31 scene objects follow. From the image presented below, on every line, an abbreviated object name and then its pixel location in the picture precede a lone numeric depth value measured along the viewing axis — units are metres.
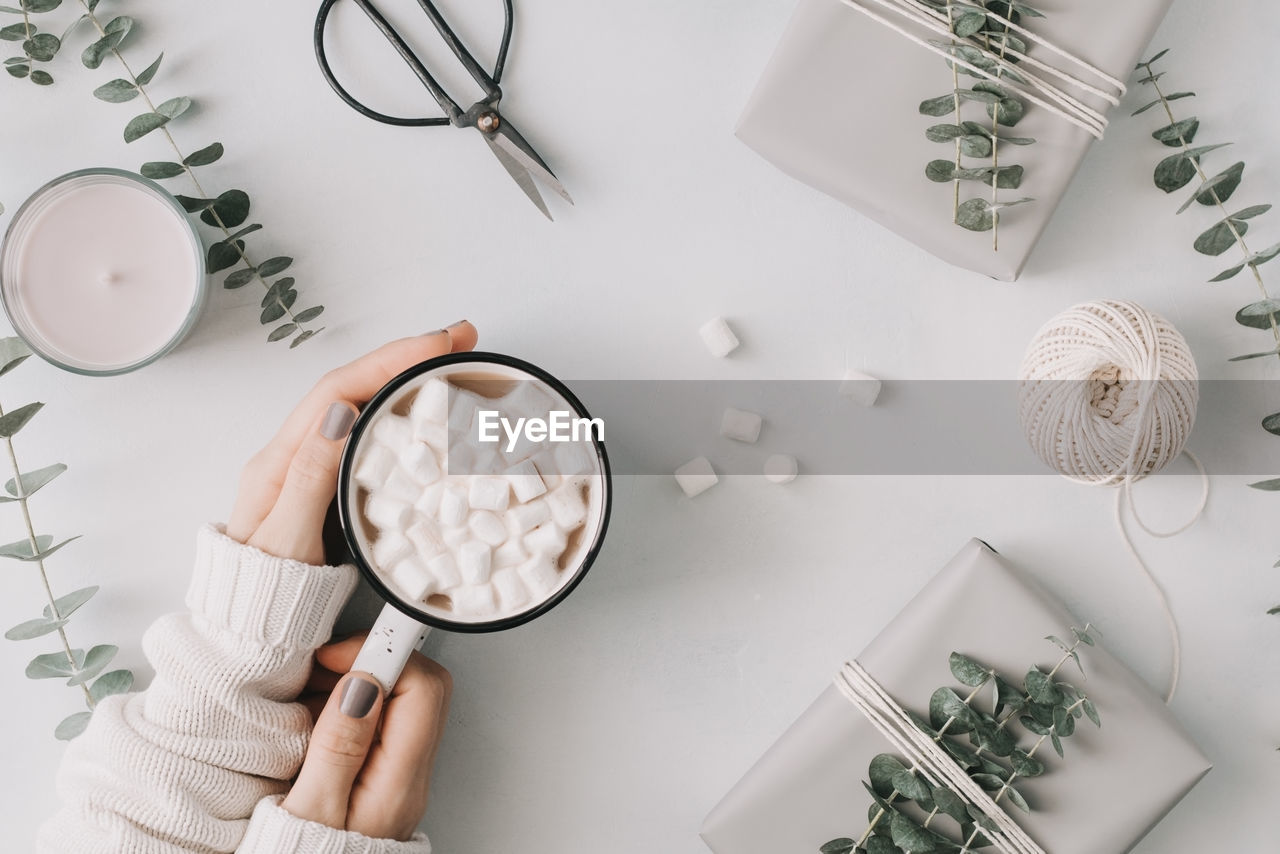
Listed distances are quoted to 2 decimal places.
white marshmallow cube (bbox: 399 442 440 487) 0.75
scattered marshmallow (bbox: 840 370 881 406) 0.94
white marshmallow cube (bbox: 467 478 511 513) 0.75
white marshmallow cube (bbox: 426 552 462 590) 0.76
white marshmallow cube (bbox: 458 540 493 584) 0.75
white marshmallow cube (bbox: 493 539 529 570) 0.76
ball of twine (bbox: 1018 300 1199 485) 0.83
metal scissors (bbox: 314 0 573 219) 0.90
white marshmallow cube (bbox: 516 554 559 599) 0.76
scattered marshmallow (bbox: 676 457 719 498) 0.94
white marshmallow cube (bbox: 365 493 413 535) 0.75
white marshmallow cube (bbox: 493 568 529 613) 0.76
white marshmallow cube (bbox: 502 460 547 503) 0.75
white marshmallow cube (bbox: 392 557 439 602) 0.75
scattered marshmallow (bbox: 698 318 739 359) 0.94
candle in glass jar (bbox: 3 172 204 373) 0.88
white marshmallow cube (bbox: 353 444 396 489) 0.75
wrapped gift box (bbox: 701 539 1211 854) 0.86
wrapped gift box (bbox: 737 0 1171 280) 0.85
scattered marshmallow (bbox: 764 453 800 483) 0.95
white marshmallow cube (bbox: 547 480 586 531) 0.77
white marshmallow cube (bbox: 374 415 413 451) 0.76
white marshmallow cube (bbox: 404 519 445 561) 0.76
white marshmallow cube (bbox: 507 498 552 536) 0.76
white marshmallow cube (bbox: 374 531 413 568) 0.75
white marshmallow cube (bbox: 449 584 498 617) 0.76
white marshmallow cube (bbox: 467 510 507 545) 0.75
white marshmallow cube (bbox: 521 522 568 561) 0.76
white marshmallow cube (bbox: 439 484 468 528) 0.75
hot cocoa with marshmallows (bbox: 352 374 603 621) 0.75
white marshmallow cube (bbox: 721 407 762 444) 0.94
